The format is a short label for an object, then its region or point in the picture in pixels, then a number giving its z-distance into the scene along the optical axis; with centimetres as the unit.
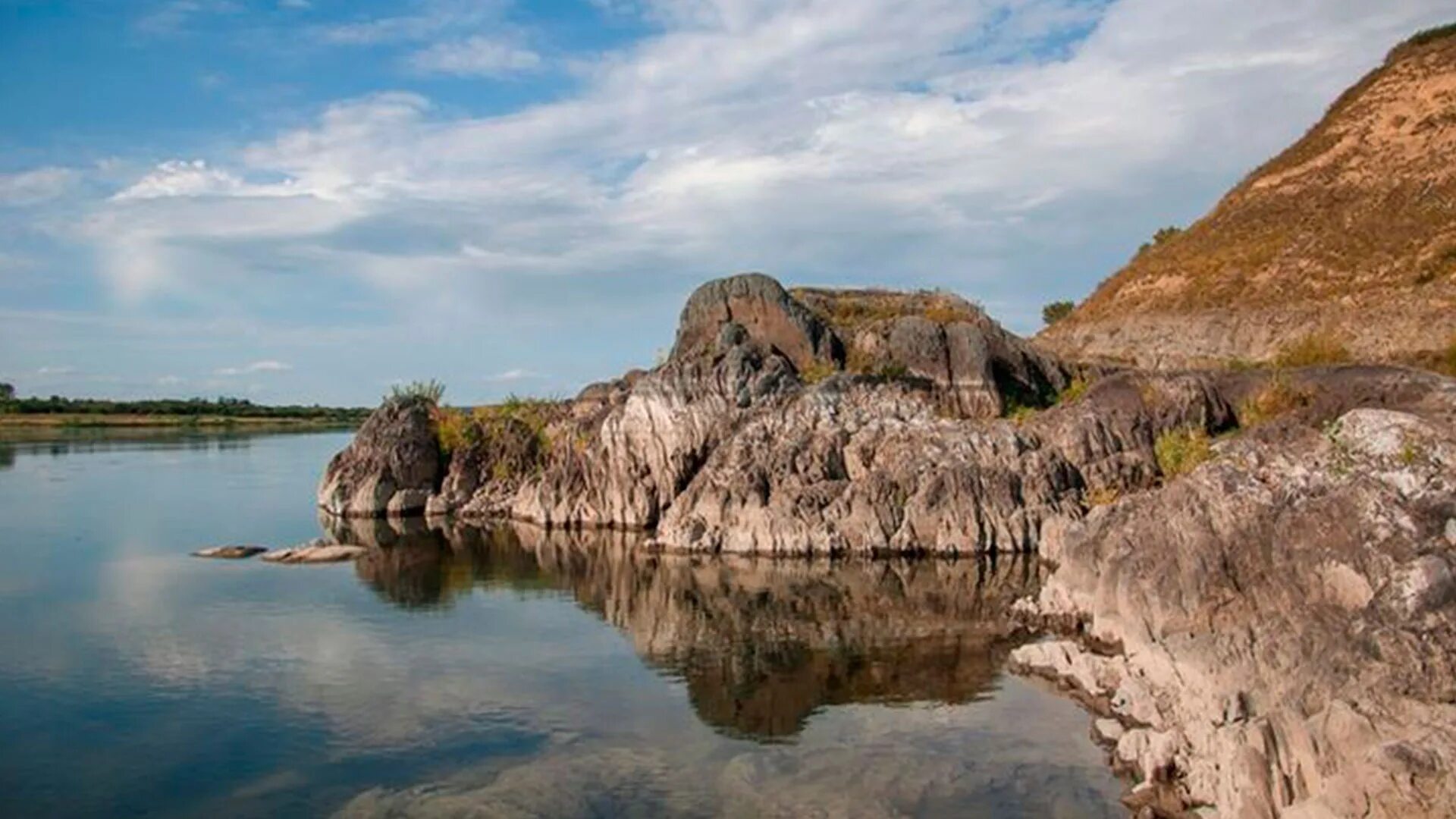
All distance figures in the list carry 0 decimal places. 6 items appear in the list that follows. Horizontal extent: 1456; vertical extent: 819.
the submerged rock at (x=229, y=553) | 4609
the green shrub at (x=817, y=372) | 5169
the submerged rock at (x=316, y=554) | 4525
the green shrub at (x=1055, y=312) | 12175
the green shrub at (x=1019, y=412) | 4772
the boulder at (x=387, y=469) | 6112
